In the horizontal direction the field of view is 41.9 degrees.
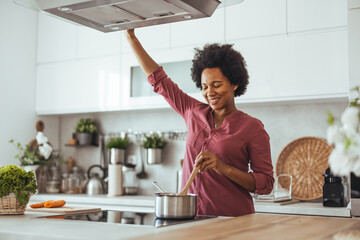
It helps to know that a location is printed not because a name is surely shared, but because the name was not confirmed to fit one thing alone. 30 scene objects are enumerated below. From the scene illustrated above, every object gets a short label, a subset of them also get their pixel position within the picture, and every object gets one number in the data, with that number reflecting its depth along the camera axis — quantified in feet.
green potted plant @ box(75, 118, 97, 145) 13.60
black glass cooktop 5.31
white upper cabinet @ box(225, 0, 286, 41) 10.21
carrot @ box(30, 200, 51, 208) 6.64
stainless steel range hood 5.67
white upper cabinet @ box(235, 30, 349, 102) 9.57
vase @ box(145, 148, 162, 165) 12.36
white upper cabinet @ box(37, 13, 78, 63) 13.34
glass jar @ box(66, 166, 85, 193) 13.20
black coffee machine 9.12
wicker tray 10.47
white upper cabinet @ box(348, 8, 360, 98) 8.77
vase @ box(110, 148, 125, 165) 12.67
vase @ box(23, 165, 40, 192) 12.83
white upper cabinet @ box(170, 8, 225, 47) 10.96
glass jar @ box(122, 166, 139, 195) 12.62
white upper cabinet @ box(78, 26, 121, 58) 12.53
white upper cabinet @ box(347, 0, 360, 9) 8.84
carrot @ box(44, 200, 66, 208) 6.52
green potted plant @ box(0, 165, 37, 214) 5.91
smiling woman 6.45
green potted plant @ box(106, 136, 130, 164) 12.69
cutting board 6.21
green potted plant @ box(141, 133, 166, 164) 12.37
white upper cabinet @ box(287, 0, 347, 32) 9.61
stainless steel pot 5.45
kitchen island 4.25
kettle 12.67
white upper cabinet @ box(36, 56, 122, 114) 12.44
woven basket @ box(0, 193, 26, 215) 5.92
